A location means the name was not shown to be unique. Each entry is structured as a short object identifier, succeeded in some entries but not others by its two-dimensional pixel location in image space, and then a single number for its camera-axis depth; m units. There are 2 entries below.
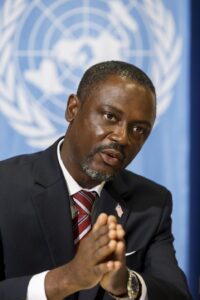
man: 3.46
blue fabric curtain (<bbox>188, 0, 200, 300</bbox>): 4.08
